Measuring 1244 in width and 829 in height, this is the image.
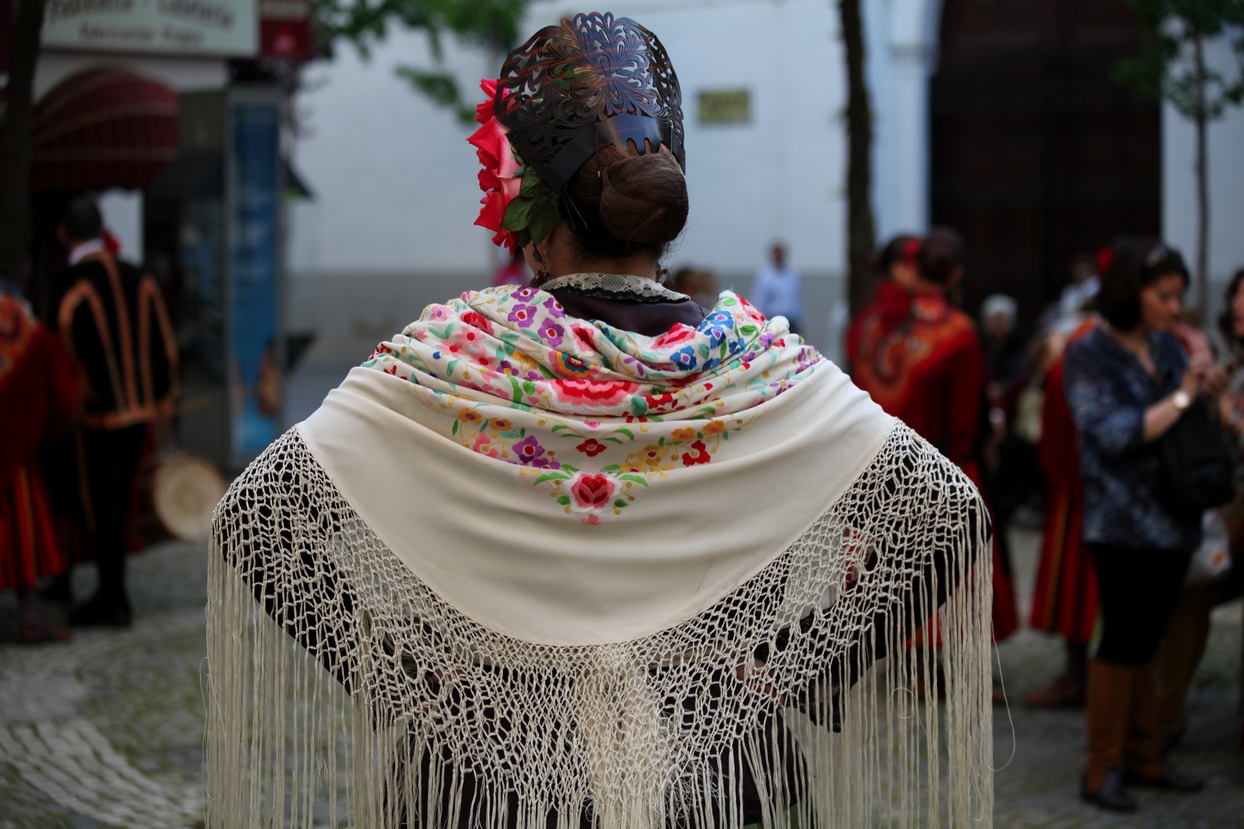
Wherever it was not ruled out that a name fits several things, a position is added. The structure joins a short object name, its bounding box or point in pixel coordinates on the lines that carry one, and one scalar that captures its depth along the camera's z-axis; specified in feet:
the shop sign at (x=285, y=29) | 36.68
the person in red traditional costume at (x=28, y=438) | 19.77
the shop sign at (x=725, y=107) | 62.90
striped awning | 29.89
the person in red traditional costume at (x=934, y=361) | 19.03
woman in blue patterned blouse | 14.47
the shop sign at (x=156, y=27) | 31.58
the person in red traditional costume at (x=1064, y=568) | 18.72
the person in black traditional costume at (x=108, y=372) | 22.00
